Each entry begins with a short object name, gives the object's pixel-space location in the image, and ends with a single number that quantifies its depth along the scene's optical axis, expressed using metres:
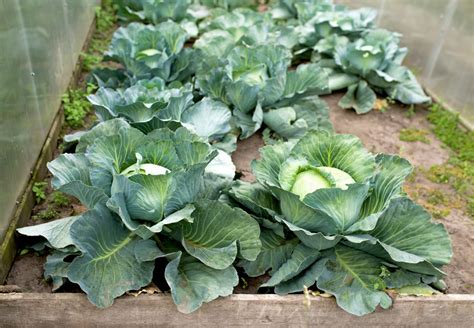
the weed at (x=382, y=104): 4.52
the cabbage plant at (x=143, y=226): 2.21
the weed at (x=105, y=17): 5.70
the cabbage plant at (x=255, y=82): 3.67
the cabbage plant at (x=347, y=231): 2.35
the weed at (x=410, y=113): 4.52
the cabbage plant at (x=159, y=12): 5.41
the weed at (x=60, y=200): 2.98
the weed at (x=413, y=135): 4.12
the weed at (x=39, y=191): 2.95
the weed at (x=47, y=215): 2.87
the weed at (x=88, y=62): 4.69
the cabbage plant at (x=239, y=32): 4.38
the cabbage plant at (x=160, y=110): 3.06
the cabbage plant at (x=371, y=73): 4.53
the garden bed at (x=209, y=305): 2.25
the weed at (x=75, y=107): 3.77
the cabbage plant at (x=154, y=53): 3.96
